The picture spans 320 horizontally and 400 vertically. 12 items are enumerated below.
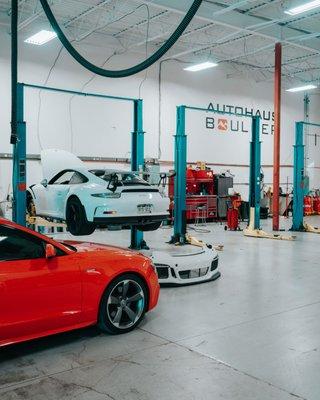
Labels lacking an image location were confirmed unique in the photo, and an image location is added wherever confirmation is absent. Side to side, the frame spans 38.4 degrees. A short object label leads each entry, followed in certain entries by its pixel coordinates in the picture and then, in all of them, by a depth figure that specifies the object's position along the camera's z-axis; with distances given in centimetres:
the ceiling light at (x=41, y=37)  1249
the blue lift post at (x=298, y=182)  1353
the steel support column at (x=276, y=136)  1366
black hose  419
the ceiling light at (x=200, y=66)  1566
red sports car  372
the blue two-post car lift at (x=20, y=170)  694
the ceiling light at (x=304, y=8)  1092
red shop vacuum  1442
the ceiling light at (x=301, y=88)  1856
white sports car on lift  706
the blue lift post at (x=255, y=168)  1216
